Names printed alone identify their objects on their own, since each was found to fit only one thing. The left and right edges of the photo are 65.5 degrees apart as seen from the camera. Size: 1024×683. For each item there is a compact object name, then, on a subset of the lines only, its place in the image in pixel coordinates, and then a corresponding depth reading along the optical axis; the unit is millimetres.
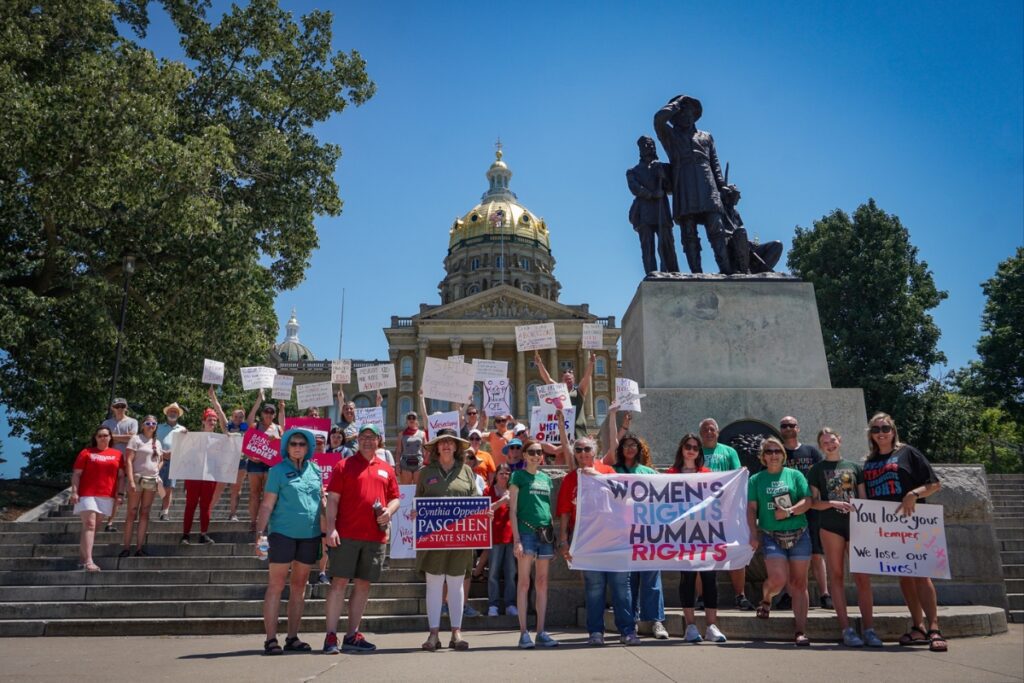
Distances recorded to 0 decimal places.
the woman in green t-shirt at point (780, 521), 6344
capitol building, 76125
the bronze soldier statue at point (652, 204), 10594
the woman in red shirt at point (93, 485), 9008
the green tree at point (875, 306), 31766
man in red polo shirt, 6199
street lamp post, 16922
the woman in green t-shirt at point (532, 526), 6605
